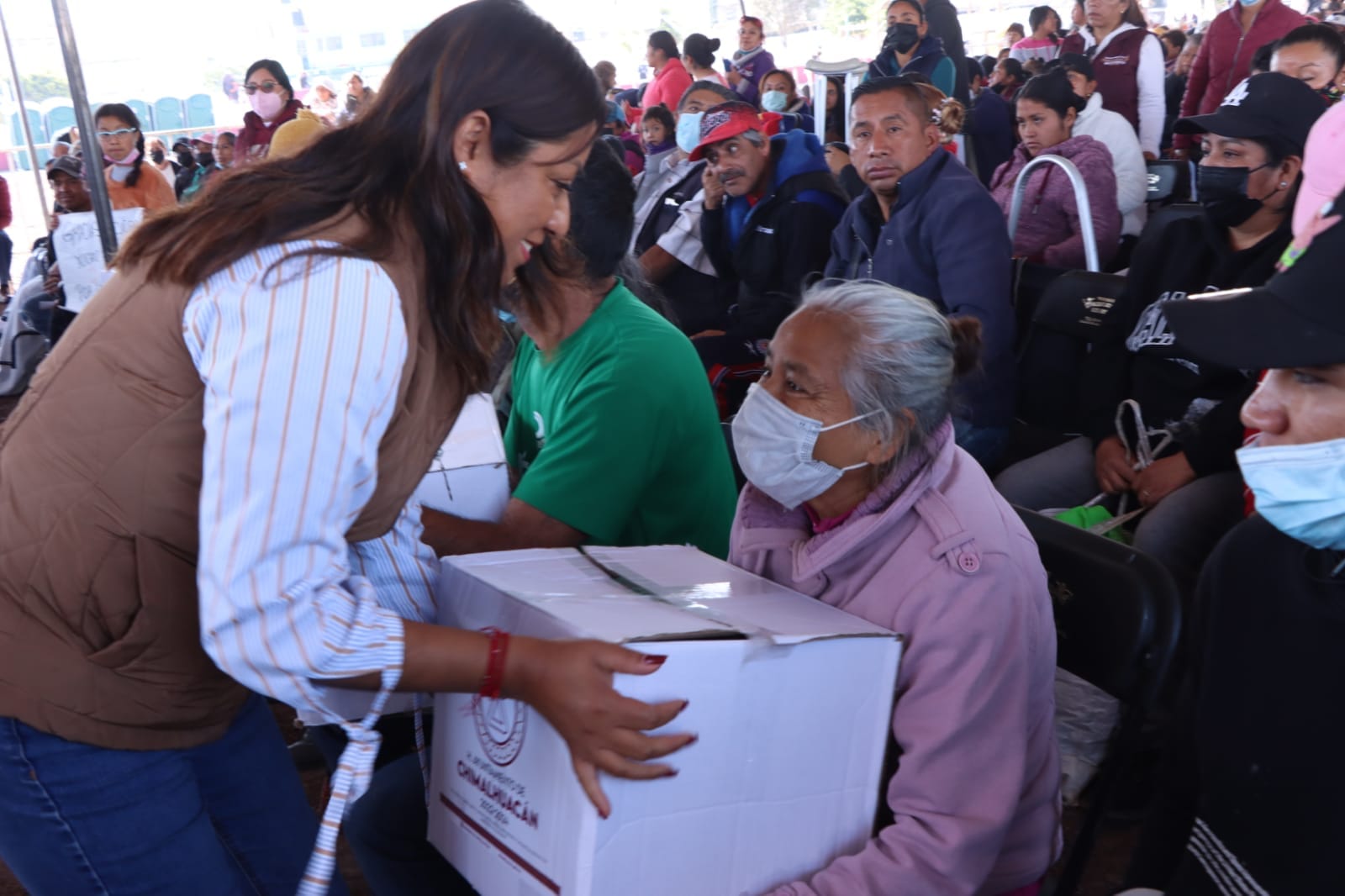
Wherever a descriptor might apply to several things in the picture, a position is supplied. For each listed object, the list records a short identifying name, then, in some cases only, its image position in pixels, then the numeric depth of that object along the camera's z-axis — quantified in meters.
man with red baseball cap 4.46
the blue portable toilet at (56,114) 11.09
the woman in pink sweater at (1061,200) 4.21
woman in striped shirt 1.02
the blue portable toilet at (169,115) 14.33
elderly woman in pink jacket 1.31
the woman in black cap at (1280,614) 1.11
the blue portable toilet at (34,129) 9.94
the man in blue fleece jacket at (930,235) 3.39
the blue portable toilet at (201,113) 14.41
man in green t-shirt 1.86
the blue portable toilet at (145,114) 13.88
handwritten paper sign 4.29
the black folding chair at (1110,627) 1.49
